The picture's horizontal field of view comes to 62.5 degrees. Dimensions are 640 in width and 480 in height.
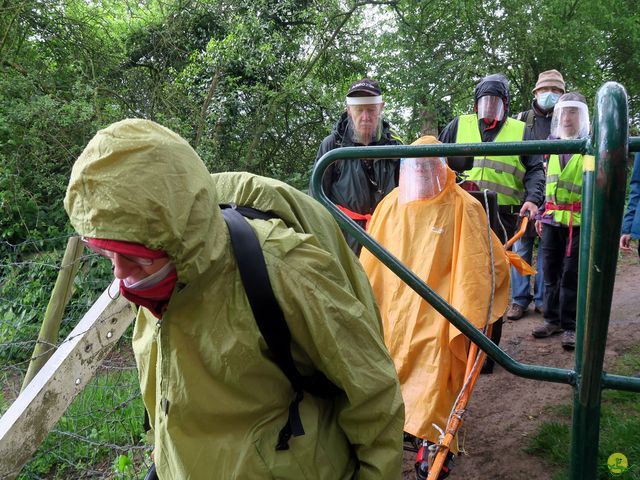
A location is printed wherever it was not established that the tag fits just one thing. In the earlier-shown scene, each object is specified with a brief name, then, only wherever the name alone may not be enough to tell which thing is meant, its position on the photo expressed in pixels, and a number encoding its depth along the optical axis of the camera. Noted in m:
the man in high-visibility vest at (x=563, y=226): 3.75
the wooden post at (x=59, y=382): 1.79
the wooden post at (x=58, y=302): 2.45
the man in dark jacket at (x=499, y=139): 4.05
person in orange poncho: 2.33
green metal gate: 1.00
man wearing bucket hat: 4.68
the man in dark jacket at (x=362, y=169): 3.51
